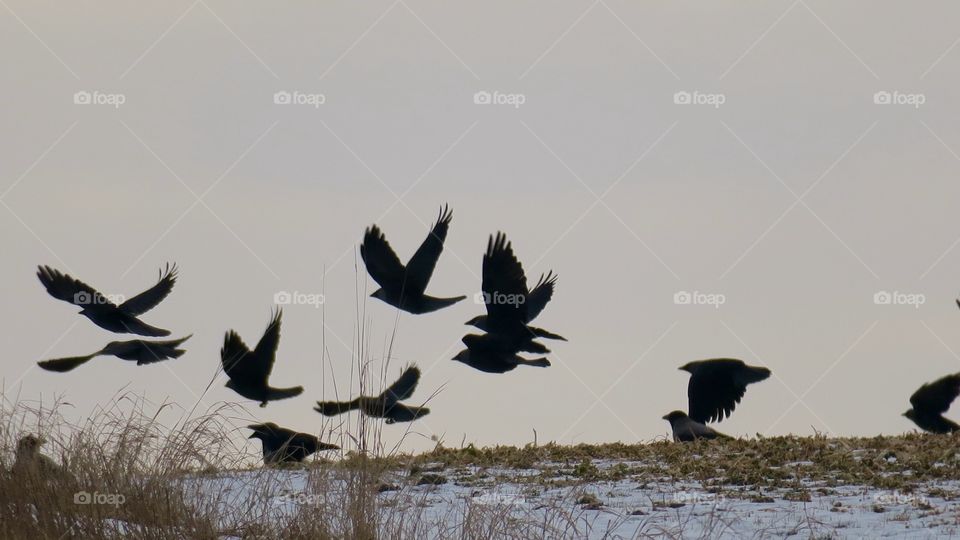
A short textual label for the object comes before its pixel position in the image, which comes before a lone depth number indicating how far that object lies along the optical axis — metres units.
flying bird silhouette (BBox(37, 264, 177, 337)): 10.28
